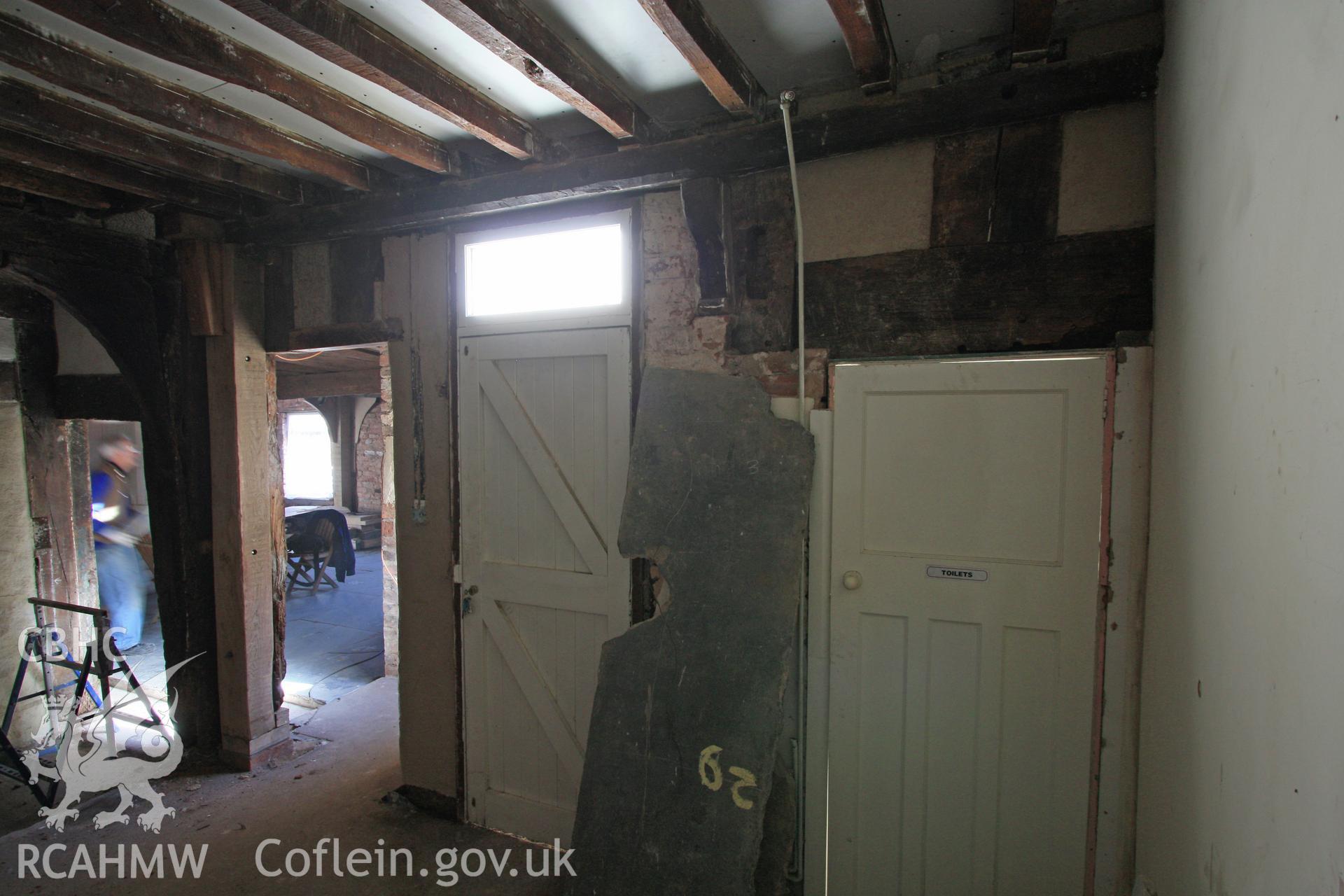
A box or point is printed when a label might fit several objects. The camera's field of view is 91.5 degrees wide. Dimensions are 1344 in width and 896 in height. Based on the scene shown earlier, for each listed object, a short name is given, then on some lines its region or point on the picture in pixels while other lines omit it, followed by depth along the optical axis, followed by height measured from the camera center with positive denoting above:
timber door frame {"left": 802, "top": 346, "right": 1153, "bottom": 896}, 1.85 -0.60
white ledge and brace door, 2.63 -0.61
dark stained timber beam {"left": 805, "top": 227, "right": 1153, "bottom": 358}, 1.86 +0.36
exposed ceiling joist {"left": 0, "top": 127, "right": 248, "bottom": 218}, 2.32 +0.94
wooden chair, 7.63 -1.69
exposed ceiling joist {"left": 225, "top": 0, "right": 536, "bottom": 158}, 1.63 +0.98
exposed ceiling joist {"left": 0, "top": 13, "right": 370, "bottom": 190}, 1.78 +0.97
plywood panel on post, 2.96 -0.40
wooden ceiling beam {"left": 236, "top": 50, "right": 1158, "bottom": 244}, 1.81 +0.89
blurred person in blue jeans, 5.37 -1.13
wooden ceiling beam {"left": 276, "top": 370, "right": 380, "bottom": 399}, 7.51 +0.32
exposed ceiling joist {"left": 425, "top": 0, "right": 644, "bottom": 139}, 1.63 +0.98
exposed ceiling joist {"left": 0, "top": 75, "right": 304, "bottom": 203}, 2.06 +0.96
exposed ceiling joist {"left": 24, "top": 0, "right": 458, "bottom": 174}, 1.61 +0.97
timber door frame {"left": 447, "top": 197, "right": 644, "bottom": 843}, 2.52 +0.38
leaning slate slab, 2.11 -0.83
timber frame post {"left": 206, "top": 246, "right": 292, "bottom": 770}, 3.32 -0.49
